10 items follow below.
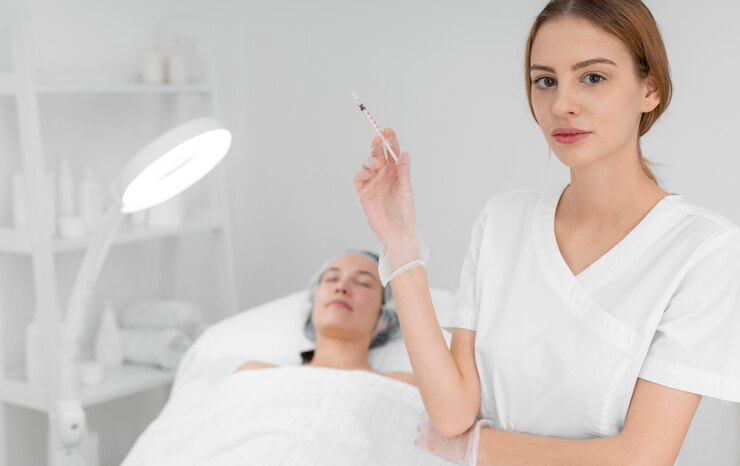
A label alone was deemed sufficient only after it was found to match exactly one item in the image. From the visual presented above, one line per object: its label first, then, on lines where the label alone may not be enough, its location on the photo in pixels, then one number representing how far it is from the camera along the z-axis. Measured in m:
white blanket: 1.78
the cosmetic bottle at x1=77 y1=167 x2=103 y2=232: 2.54
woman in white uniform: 1.23
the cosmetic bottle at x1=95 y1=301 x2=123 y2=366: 2.67
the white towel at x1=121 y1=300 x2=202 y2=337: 2.72
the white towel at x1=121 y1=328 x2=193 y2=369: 2.66
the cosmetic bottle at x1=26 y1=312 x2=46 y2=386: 2.42
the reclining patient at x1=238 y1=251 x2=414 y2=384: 2.19
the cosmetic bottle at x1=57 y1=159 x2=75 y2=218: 2.49
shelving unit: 2.33
